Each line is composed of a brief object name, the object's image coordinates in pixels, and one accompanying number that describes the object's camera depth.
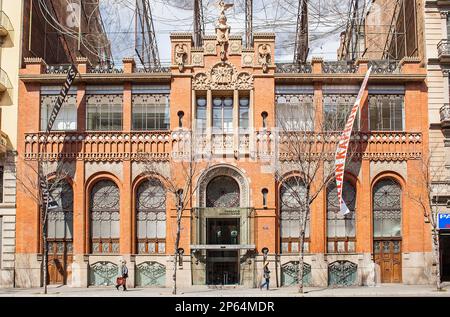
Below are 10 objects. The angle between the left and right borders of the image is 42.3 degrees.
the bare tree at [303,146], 33.03
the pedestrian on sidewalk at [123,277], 30.58
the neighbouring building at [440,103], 33.31
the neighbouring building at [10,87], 33.50
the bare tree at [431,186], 32.81
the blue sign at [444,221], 32.91
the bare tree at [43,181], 31.14
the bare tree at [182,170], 32.78
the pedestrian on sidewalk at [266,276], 30.69
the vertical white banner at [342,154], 31.42
